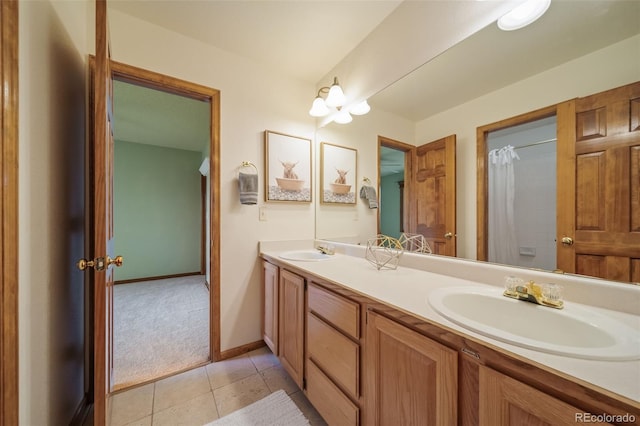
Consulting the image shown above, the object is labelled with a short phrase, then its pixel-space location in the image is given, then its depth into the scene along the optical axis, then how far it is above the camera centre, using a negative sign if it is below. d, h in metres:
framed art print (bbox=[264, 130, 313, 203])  2.05 +0.41
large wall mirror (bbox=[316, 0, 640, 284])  0.74 +0.57
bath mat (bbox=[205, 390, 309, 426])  1.26 -1.16
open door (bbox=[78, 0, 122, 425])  0.96 -0.06
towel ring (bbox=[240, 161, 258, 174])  1.95 +0.41
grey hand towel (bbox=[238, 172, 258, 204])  1.84 +0.18
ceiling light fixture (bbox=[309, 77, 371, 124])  1.85 +0.92
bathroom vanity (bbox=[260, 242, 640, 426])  0.46 -0.41
